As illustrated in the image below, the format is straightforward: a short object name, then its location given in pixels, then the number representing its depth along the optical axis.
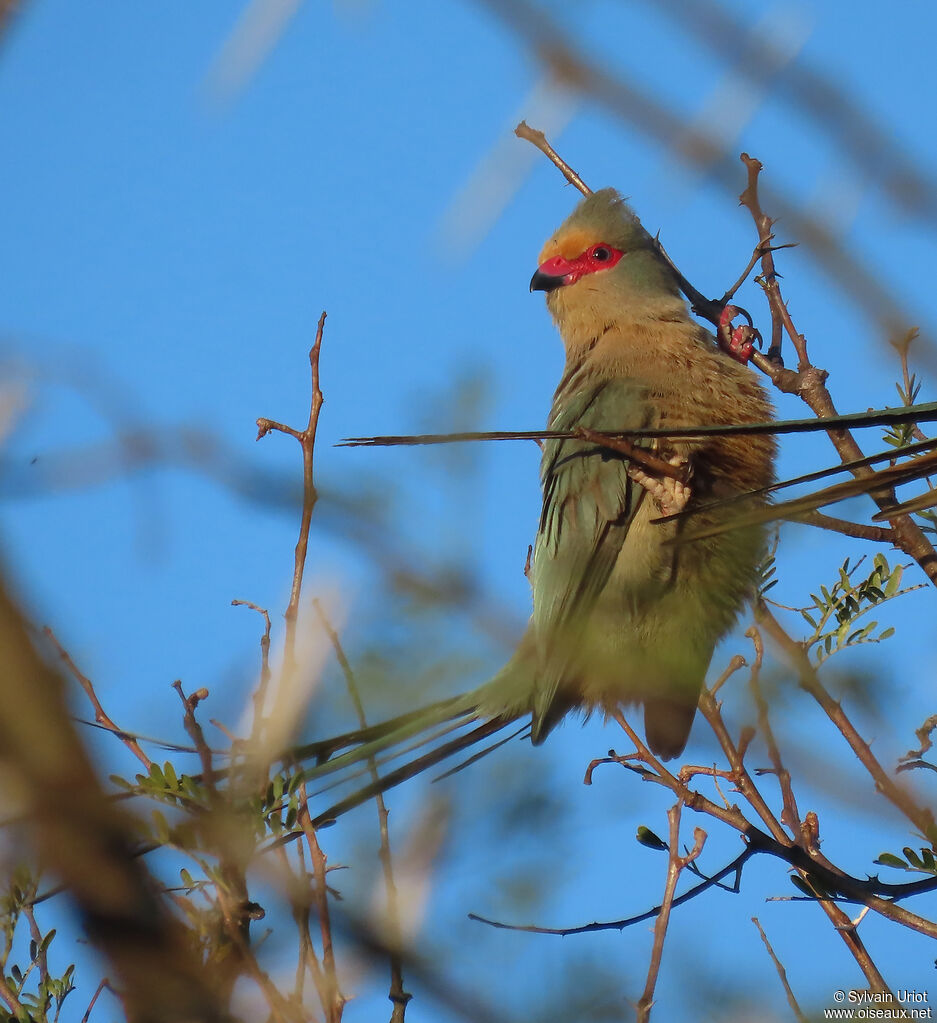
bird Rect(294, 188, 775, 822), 6.89
